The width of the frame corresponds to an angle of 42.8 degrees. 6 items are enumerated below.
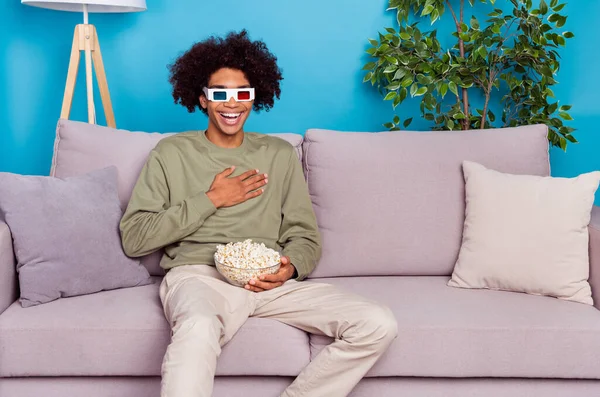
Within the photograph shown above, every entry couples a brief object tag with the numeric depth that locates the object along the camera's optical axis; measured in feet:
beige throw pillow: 7.22
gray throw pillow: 6.89
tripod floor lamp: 9.77
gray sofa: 6.48
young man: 6.29
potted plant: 9.87
